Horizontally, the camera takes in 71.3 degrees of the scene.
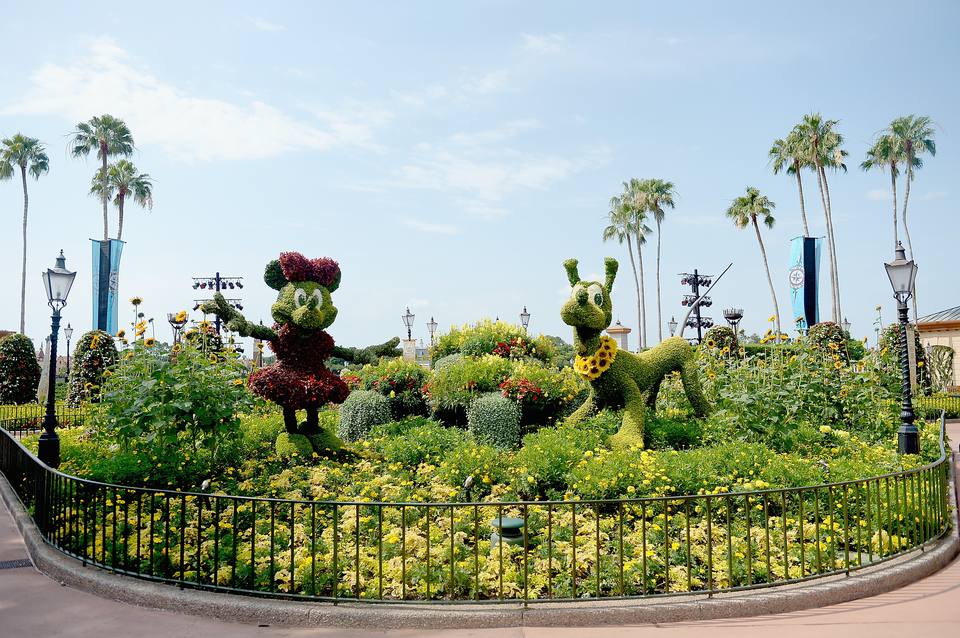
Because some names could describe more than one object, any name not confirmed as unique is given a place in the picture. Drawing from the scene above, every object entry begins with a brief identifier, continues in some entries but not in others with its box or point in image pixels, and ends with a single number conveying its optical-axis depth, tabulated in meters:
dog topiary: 9.91
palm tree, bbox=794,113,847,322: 38.12
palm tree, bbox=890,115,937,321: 43.47
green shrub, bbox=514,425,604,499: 7.93
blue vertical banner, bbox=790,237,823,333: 29.64
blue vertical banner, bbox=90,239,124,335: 30.09
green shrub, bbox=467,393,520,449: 10.61
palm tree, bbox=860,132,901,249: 43.91
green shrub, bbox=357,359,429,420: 12.55
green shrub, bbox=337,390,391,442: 11.71
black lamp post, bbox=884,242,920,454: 9.41
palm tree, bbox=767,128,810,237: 38.88
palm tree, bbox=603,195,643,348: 47.47
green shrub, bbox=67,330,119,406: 19.73
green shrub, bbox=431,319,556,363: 13.45
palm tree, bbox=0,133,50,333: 42.56
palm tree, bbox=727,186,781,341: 41.03
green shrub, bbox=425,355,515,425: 11.66
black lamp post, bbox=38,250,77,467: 9.91
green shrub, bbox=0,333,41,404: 24.66
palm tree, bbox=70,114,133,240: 41.69
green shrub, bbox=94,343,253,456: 8.43
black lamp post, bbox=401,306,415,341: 31.71
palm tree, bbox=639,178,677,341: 45.91
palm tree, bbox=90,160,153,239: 42.00
